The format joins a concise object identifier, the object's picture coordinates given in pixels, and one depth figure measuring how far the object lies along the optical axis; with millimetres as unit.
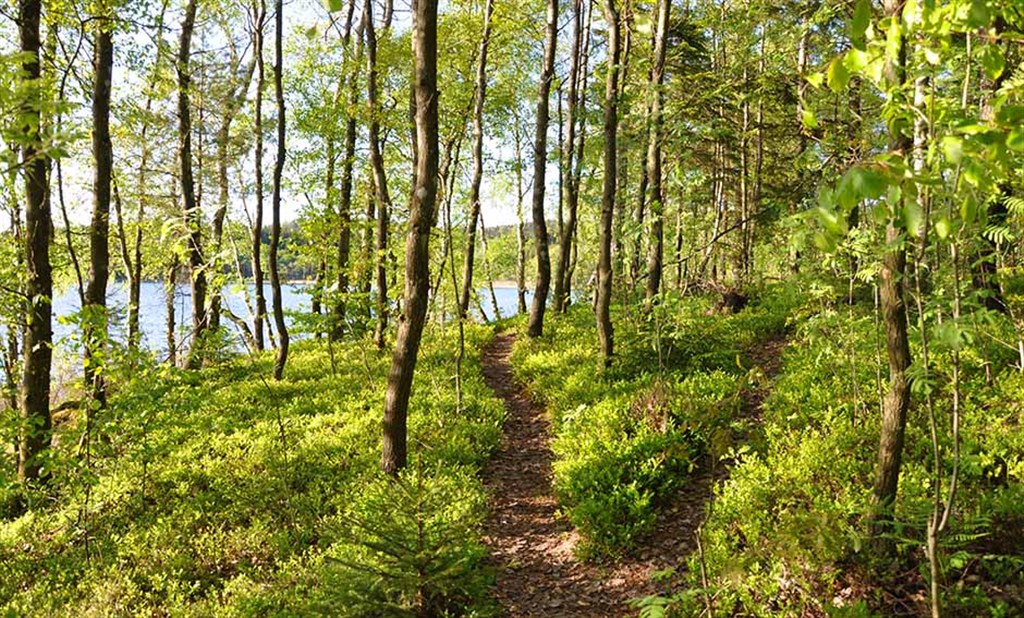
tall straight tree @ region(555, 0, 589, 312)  17047
